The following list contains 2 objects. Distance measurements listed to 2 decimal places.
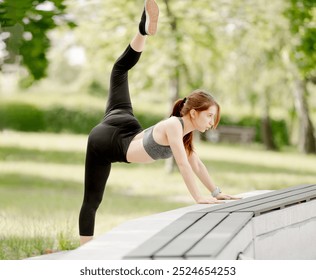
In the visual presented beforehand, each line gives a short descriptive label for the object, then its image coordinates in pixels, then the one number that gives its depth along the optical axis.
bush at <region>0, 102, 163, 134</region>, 24.45
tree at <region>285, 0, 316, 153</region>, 10.43
